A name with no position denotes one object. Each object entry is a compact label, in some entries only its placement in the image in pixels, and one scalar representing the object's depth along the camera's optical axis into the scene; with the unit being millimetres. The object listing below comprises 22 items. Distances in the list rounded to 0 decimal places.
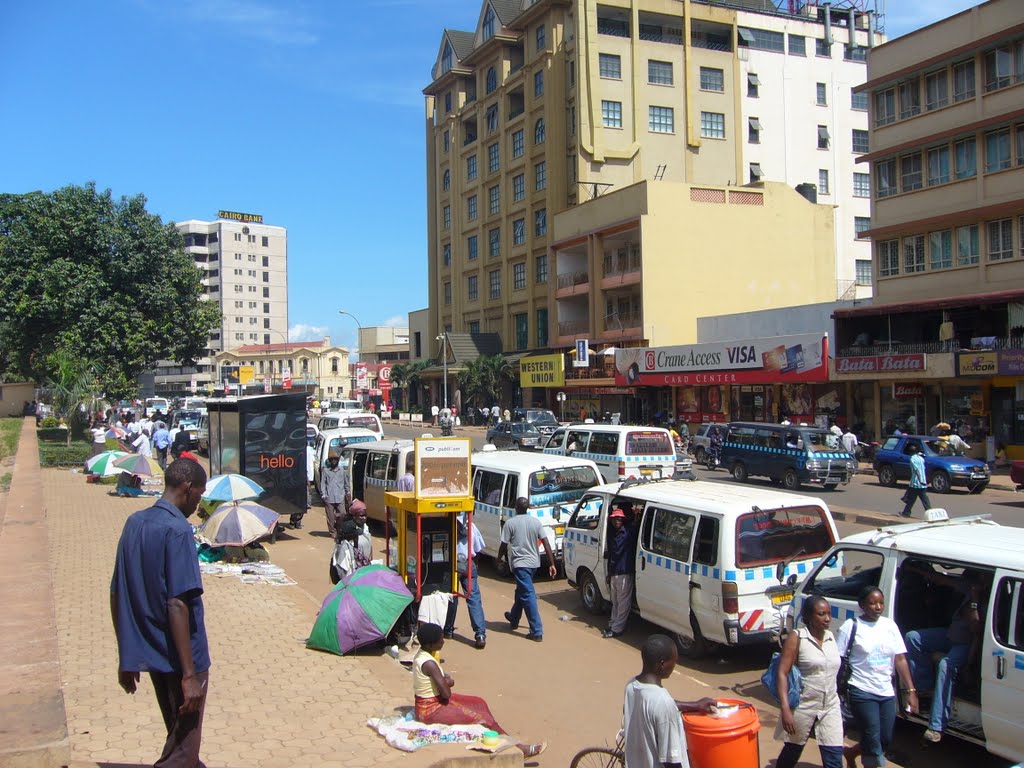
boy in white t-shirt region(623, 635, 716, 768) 4629
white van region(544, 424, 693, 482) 20000
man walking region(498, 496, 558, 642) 10188
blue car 23247
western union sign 51781
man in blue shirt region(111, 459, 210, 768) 4227
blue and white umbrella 14523
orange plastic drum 5223
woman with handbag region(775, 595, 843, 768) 5617
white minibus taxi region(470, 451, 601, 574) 13148
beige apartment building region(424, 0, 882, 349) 53750
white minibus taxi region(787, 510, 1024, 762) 5805
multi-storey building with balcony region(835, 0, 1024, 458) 29484
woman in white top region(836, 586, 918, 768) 5859
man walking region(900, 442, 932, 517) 17703
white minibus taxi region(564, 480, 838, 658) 8680
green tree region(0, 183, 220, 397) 38719
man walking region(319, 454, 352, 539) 16609
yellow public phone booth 10047
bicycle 5355
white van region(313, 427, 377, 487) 22234
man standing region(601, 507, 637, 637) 10148
